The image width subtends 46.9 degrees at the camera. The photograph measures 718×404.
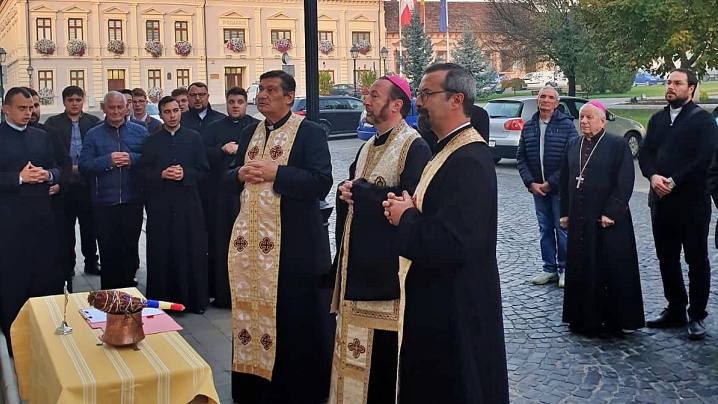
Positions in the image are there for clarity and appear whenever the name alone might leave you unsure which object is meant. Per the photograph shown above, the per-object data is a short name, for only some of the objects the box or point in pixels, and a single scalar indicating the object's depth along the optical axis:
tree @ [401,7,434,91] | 45.19
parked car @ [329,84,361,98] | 46.76
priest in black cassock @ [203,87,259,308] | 7.64
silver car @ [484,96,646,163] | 17.86
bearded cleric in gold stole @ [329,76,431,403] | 4.19
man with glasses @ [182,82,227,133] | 8.41
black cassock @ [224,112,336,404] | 5.11
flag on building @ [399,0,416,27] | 43.88
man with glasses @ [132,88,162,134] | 9.45
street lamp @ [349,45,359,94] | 48.70
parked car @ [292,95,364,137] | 28.61
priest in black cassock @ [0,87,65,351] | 6.34
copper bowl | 3.73
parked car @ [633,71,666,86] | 72.81
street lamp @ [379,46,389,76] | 52.96
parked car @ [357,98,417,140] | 23.11
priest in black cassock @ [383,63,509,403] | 3.26
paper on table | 4.21
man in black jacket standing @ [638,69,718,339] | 6.35
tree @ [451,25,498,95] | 43.25
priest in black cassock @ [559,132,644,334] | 6.41
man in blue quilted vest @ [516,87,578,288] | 7.98
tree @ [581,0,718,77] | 23.70
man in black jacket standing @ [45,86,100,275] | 8.30
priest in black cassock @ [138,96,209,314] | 7.27
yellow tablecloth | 3.38
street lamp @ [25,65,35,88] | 51.38
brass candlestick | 4.00
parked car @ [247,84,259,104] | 44.78
